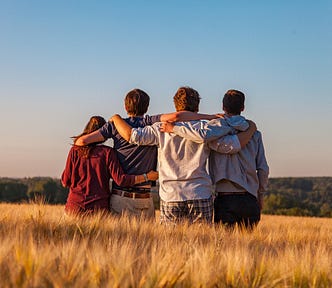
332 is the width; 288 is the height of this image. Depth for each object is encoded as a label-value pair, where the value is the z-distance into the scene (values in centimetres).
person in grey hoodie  676
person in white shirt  657
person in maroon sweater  687
